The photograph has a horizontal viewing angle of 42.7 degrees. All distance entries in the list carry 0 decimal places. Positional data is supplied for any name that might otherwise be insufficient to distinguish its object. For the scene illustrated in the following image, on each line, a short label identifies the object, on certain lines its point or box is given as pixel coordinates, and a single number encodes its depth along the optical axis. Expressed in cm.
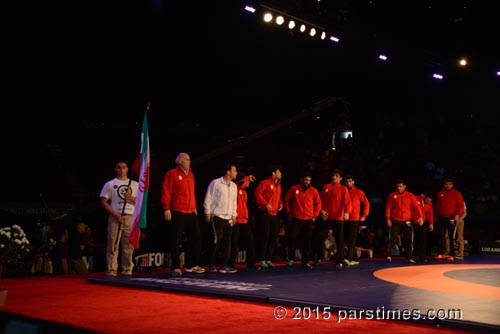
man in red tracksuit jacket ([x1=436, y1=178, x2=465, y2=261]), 1667
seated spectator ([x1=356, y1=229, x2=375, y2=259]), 1872
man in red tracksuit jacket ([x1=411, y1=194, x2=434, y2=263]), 1605
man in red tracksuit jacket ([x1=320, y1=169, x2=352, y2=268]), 1374
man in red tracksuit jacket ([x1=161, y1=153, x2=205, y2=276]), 1109
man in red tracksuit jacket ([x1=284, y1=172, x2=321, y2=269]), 1343
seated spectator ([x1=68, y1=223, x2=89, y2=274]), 1268
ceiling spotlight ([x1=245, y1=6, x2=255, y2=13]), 1484
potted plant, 767
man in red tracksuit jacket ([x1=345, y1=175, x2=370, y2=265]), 1409
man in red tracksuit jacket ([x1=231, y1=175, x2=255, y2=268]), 1252
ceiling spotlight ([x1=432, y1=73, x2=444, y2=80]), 2064
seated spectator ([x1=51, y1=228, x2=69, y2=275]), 1246
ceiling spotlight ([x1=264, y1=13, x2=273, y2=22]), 1512
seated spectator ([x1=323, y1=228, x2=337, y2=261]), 1764
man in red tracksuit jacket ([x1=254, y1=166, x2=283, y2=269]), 1296
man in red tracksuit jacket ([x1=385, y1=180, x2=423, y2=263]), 1524
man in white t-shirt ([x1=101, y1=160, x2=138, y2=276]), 1109
